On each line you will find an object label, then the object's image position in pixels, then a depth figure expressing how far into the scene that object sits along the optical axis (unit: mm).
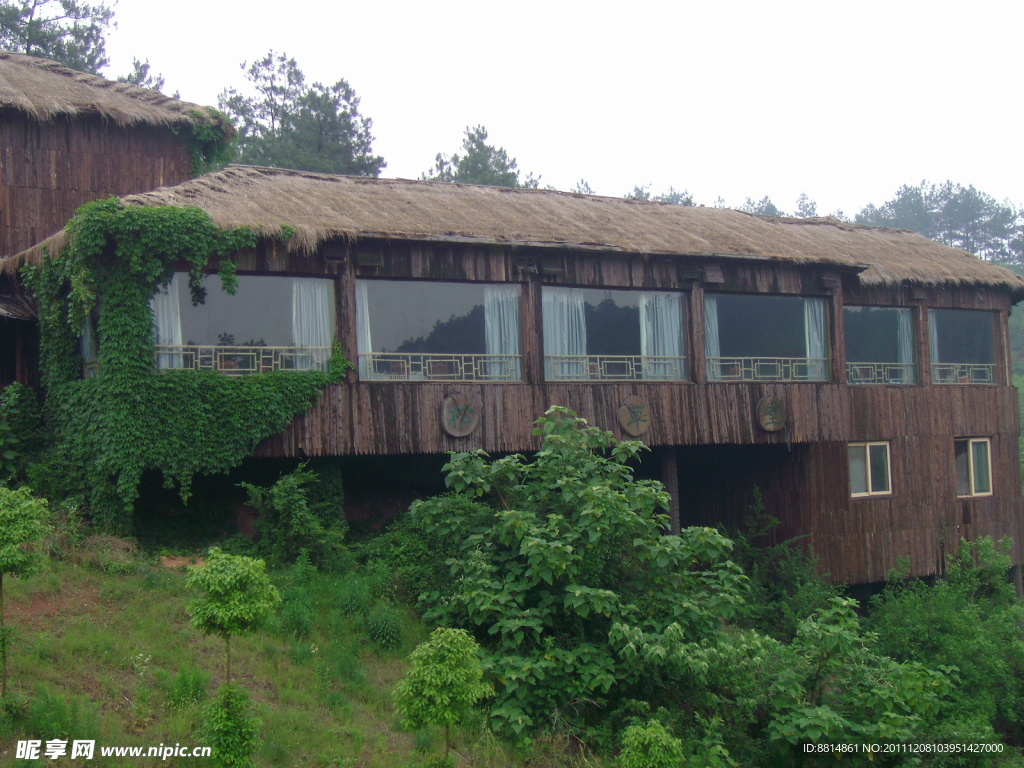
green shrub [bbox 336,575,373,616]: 13289
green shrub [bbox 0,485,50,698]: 9539
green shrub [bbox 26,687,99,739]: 9258
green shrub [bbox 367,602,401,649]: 12914
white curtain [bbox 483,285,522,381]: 16953
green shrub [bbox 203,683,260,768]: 9260
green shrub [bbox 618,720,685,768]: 10781
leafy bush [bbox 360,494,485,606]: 13836
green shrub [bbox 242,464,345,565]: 14320
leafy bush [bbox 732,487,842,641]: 17656
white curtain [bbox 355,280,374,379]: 15906
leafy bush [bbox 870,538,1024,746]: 16797
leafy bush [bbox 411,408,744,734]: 12156
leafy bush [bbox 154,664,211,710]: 10359
